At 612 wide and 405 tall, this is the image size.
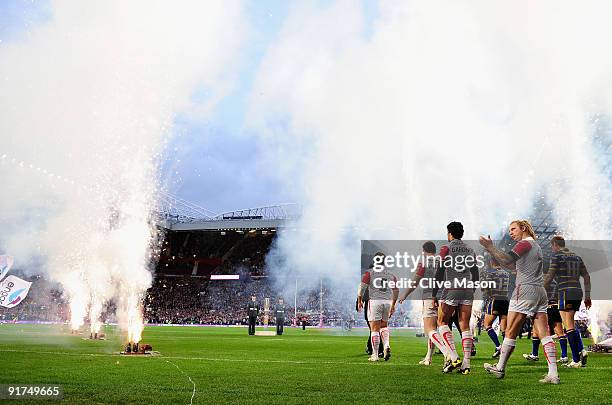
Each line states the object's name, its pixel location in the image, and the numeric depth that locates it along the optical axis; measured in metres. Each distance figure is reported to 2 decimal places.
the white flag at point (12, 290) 37.50
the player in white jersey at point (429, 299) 9.94
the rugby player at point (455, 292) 9.20
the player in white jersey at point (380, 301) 11.54
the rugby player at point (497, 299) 12.94
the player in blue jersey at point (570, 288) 10.63
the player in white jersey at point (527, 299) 8.07
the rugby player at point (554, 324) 11.42
